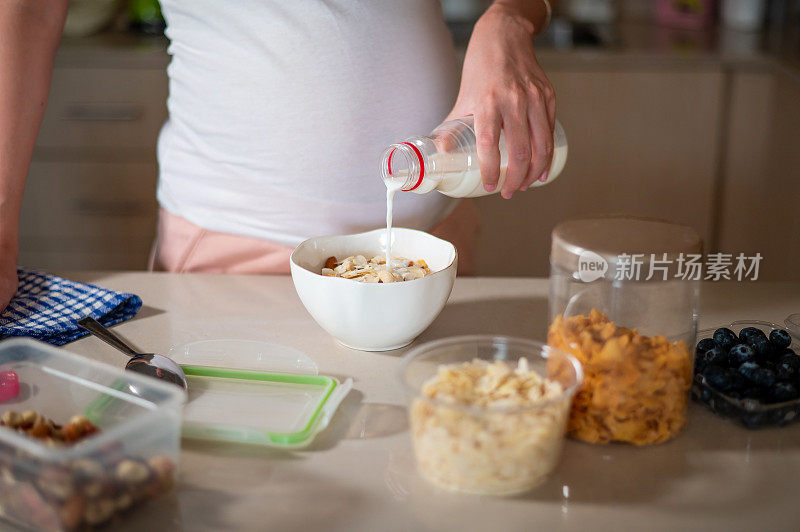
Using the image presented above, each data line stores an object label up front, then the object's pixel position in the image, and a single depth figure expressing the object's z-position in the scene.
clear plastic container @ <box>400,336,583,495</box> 0.59
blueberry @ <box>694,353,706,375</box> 0.75
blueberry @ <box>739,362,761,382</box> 0.70
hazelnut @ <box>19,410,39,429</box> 0.63
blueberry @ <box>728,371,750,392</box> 0.70
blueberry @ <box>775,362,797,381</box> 0.70
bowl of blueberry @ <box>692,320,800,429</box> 0.69
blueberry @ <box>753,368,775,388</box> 0.69
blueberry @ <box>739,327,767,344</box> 0.76
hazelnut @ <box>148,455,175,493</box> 0.59
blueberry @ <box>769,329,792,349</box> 0.76
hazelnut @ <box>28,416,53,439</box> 0.62
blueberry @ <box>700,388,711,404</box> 0.72
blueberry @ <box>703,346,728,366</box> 0.74
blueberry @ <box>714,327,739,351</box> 0.76
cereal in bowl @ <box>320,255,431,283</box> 0.83
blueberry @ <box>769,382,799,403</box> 0.69
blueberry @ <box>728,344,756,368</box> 0.72
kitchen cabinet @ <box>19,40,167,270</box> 2.09
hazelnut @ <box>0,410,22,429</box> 0.64
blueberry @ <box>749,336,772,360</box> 0.74
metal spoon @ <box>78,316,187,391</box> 0.75
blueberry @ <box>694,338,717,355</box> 0.77
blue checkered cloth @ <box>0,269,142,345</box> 0.87
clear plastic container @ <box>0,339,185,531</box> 0.53
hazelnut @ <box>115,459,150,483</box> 0.56
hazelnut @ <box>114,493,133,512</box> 0.57
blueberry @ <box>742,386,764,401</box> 0.70
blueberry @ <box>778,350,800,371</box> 0.71
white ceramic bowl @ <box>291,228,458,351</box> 0.79
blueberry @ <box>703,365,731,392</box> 0.70
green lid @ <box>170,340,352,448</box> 0.68
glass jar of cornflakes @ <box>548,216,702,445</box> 0.66
